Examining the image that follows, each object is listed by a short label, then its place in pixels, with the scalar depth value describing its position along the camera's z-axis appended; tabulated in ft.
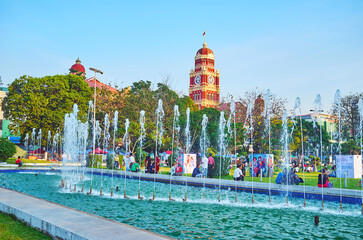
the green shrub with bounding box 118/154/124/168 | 96.54
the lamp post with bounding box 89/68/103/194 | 93.79
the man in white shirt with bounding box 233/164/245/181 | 57.26
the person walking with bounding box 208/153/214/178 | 69.21
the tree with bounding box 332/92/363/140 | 145.89
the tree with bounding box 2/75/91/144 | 135.23
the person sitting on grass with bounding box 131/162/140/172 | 76.79
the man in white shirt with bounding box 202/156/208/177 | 71.36
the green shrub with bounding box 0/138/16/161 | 104.78
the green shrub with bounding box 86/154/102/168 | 99.46
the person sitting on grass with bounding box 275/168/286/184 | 53.93
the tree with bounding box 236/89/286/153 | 111.12
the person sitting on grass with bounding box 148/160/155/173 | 74.84
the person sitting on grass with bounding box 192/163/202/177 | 67.67
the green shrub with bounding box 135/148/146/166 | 101.43
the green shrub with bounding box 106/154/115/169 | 93.10
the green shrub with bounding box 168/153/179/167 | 92.07
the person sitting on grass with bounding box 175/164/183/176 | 69.56
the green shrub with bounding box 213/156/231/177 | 70.33
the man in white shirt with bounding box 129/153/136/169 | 82.14
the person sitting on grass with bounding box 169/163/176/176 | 69.23
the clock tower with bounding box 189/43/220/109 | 298.15
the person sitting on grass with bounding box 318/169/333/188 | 47.02
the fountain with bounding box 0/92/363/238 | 26.84
